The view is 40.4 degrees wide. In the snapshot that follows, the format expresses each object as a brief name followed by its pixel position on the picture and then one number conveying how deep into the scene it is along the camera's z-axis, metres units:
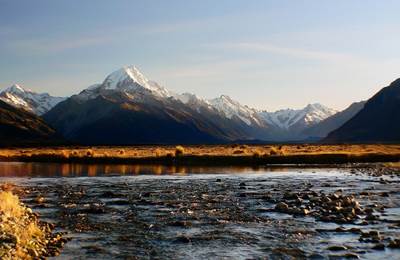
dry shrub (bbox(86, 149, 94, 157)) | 103.33
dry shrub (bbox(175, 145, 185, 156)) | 98.06
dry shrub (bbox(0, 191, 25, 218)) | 26.13
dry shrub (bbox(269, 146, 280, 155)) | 96.75
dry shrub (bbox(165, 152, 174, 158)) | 94.36
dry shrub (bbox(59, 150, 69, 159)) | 102.06
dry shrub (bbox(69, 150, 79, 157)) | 104.37
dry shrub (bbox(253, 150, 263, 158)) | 90.50
